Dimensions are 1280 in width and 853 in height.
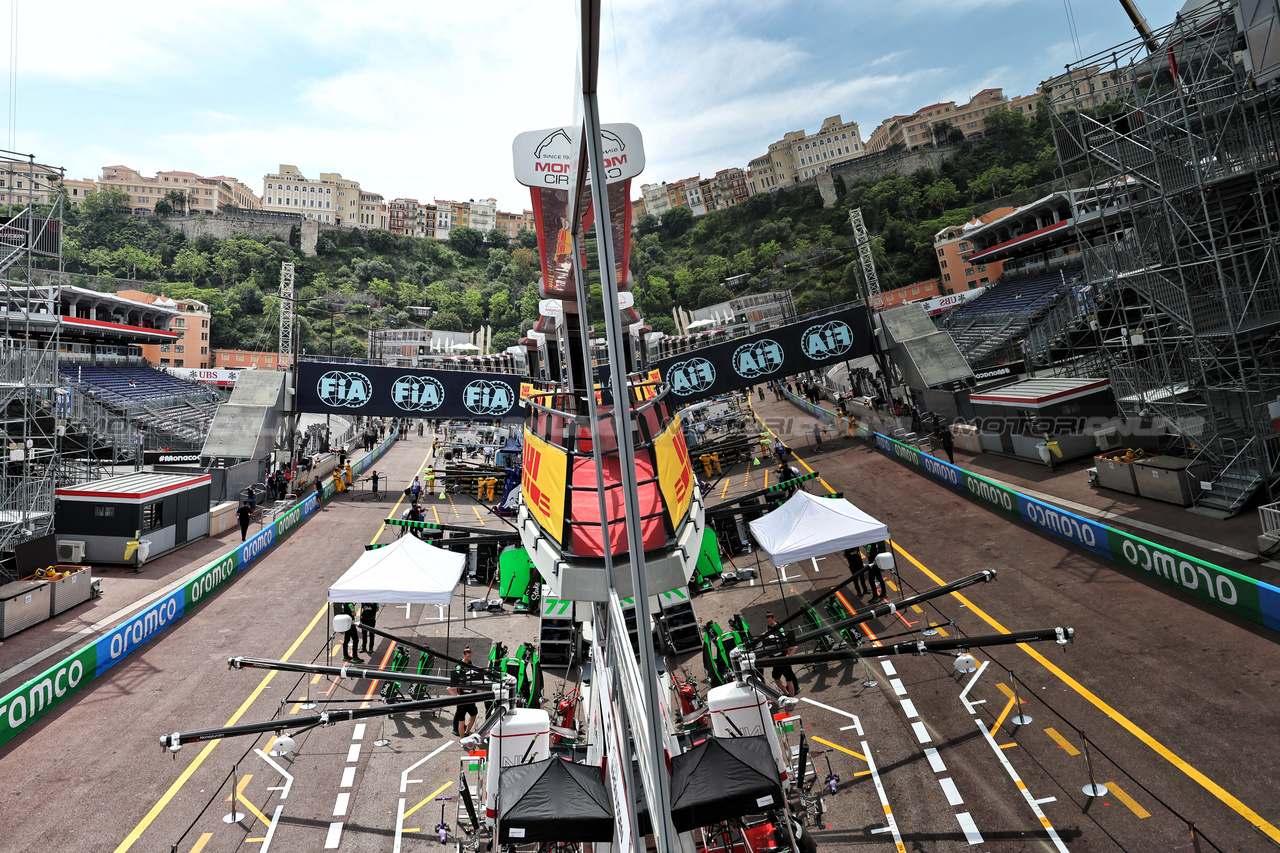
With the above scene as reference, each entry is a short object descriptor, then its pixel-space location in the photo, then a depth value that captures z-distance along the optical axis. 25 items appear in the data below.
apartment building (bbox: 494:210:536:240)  179.38
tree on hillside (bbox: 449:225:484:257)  154.38
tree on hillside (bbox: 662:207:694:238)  128.62
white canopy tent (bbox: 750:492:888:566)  13.20
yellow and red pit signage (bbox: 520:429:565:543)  9.55
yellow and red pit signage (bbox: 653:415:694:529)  9.48
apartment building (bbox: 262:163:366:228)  149.50
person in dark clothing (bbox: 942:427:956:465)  24.55
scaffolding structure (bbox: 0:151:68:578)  17.86
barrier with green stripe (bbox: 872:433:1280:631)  11.05
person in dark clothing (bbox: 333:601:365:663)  13.56
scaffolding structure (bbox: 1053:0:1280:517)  16.77
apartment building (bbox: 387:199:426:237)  164.50
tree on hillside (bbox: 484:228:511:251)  159.25
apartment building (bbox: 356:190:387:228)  156.88
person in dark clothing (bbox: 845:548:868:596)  14.56
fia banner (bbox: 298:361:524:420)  31.39
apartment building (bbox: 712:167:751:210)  137.50
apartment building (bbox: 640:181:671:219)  149.88
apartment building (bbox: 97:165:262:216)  130.88
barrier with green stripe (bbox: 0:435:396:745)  10.98
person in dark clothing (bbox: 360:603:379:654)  13.87
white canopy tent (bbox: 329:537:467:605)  12.59
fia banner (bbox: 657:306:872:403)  33.25
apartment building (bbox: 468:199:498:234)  175.12
